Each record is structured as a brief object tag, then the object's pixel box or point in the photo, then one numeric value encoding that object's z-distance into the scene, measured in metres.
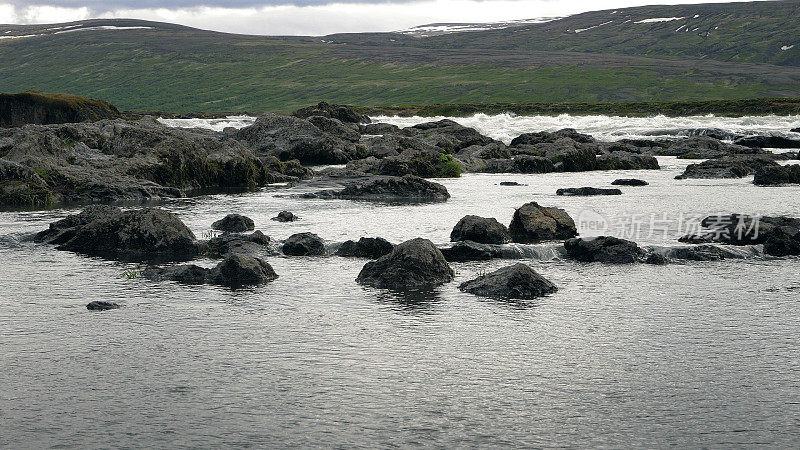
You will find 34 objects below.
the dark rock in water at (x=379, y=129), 80.47
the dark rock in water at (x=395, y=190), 37.19
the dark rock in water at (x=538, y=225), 25.67
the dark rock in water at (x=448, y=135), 64.50
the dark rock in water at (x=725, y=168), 46.09
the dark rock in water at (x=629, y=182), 42.12
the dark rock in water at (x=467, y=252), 23.11
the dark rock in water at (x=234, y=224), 27.20
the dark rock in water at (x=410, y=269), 19.67
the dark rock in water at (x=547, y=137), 69.31
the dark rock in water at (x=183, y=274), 20.19
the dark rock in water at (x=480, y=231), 24.75
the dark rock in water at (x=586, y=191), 37.91
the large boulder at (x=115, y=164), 36.66
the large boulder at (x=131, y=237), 24.11
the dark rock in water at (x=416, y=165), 47.44
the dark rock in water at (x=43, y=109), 62.41
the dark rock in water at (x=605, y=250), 22.66
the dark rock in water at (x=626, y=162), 53.88
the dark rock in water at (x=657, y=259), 22.25
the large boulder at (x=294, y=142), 56.62
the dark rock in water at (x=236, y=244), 23.58
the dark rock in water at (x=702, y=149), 60.47
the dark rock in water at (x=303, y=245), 23.58
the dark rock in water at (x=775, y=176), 41.62
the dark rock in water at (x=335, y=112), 87.09
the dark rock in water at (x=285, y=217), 29.61
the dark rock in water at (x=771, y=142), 68.69
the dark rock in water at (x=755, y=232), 23.06
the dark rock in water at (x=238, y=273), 19.97
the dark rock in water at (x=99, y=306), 17.30
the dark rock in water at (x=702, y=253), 22.62
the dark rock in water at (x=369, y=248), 23.33
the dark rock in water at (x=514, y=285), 18.58
